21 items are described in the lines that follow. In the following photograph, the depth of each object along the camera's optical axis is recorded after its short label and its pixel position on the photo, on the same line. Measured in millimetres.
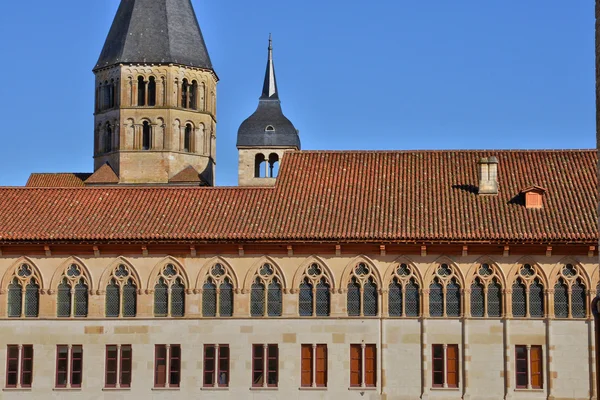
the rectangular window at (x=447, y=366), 58531
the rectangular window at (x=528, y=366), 58281
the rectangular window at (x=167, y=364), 58938
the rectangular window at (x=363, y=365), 58531
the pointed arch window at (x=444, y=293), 58719
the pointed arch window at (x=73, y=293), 59344
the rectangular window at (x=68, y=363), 59094
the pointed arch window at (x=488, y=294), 58594
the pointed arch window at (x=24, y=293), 59375
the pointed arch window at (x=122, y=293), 59281
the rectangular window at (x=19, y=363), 59094
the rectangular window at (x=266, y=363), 58781
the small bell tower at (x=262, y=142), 89250
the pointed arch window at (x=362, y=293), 58906
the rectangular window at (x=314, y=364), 58688
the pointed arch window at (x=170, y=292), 59188
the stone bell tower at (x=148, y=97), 94000
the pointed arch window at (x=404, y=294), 58812
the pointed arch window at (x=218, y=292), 59125
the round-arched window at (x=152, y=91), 94688
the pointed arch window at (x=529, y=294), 58500
